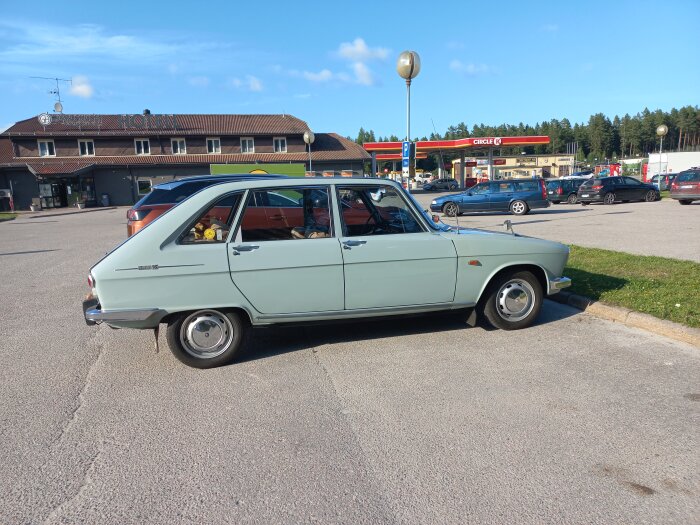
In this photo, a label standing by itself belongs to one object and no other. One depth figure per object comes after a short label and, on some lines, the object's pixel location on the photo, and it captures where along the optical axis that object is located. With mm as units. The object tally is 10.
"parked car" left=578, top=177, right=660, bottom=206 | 24422
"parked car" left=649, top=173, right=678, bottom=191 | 35931
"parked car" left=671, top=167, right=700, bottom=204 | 21656
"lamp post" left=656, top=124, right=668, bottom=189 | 29816
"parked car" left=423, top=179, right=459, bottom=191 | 57509
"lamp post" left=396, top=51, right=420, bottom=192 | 12430
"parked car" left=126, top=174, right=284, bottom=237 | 8940
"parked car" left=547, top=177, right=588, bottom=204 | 27250
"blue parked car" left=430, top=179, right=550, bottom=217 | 20297
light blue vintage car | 4242
